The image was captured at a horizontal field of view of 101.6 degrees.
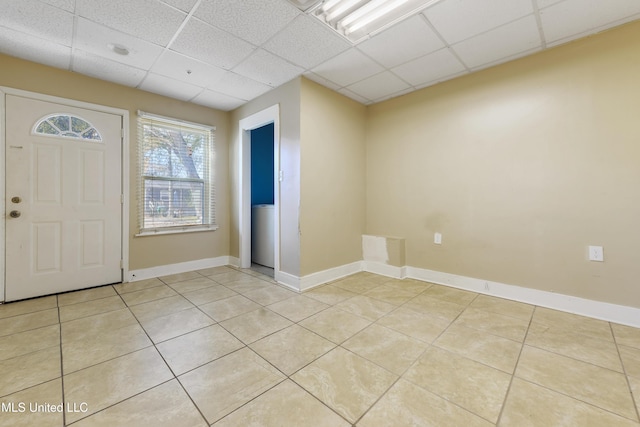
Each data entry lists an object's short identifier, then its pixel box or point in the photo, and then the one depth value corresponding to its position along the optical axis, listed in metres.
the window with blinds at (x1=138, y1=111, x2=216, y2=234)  3.46
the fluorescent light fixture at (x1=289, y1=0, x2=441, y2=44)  1.98
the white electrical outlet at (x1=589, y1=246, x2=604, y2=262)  2.30
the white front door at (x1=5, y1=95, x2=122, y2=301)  2.66
